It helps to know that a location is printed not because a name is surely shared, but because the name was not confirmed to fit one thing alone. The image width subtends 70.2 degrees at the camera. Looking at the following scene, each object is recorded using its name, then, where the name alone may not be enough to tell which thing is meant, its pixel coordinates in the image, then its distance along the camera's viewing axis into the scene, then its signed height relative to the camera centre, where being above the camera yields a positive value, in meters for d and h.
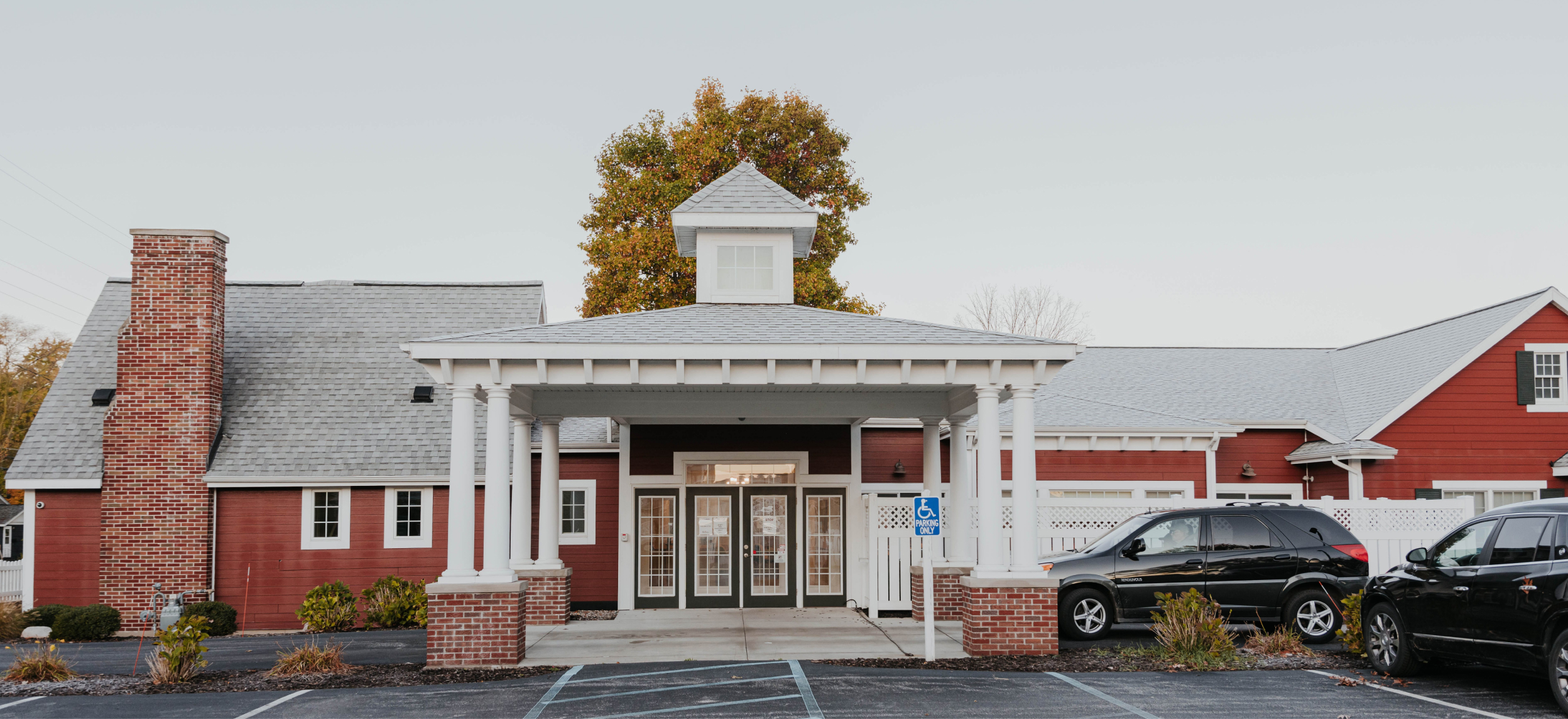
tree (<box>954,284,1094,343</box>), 44.59 +5.29
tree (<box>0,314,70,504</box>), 40.91 +3.24
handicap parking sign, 11.98 -0.68
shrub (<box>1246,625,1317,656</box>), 12.12 -2.11
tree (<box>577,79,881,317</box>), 25.89 +6.82
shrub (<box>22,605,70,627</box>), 16.61 -2.29
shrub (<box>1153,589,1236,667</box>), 11.61 -1.91
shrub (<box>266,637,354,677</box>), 11.42 -2.10
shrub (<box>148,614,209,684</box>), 10.99 -1.92
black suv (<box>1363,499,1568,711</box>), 8.77 -1.28
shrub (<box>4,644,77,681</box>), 11.38 -2.14
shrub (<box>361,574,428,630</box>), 17.23 -2.27
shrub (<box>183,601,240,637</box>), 16.83 -2.36
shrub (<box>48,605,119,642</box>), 16.36 -2.42
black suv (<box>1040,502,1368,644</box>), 13.16 -1.38
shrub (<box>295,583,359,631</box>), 17.19 -2.35
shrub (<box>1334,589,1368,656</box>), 11.65 -1.83
